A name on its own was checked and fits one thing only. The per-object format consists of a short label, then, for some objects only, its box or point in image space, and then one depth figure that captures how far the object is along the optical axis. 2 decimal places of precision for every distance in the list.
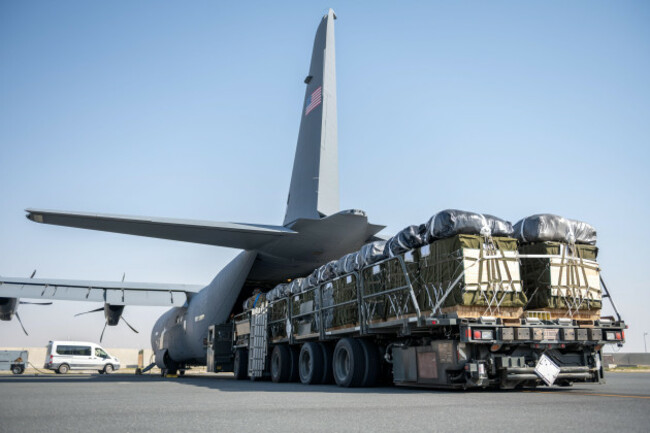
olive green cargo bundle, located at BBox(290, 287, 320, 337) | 14.15
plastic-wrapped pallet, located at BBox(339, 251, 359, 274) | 12.41
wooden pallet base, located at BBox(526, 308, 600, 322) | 9.97
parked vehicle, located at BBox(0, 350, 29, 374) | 37.00
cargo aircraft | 15.36
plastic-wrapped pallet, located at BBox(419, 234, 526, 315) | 9.35
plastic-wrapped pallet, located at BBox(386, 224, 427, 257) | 10.52
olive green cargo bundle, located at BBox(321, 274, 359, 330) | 12.33
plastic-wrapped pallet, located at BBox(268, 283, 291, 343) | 16.14
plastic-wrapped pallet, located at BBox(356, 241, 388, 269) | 11.83
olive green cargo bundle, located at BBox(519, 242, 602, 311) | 10.07
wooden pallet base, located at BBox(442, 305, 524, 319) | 9.34
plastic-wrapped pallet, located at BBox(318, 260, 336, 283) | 13.46
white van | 36.88
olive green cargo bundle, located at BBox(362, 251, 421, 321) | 10.38
